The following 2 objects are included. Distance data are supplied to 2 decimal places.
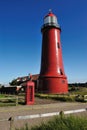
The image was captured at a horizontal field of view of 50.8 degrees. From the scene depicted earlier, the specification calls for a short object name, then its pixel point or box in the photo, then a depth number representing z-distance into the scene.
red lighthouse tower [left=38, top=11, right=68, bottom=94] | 14.49
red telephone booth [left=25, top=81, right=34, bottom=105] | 8.84
